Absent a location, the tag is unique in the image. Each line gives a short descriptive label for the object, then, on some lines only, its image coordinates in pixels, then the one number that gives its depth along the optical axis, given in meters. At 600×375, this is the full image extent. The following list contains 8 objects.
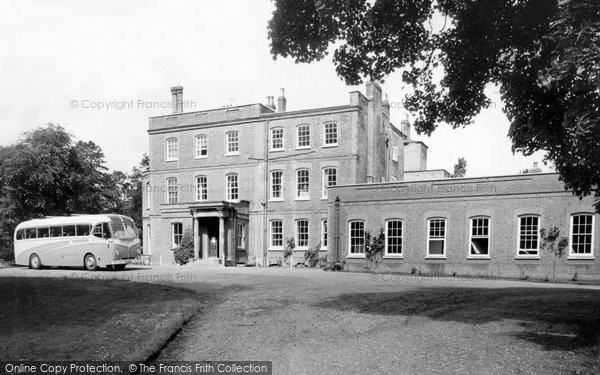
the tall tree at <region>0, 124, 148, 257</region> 38.41
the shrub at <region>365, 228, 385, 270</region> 27.88
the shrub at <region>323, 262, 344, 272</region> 28.80
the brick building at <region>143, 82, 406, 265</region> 34.31
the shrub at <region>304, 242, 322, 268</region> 32.97
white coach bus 26.16
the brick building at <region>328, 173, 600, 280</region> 23.14
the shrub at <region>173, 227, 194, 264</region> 35.41
